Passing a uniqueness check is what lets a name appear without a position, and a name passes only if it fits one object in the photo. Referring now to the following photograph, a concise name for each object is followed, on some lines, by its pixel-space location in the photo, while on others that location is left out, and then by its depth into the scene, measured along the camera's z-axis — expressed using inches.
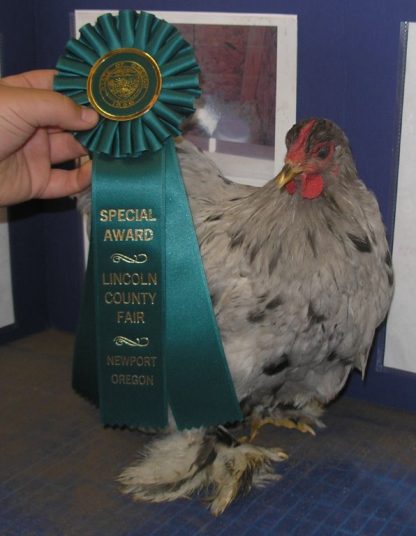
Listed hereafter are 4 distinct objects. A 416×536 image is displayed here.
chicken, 45.4
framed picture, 54.3
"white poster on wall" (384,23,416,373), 50.4
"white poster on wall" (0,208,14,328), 68.7
